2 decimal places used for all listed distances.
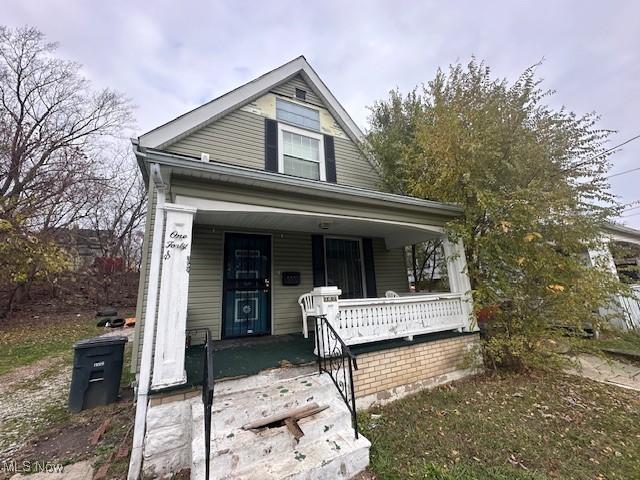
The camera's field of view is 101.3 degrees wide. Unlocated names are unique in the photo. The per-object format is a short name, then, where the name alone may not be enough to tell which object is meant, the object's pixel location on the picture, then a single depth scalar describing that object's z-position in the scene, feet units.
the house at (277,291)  8.08
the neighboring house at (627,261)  14.95
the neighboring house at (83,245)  33.82
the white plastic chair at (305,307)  15.52
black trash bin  11.69
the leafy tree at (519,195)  13.44
